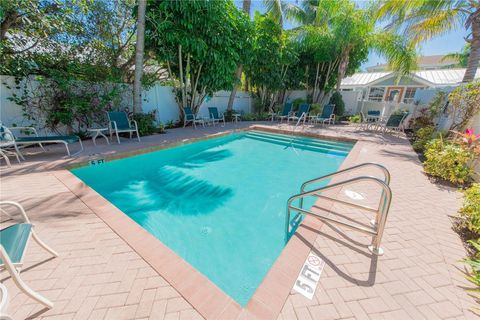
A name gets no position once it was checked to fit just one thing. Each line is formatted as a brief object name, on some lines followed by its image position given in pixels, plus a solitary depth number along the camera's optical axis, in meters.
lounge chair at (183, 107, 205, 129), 9.37
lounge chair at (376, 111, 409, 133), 8.23
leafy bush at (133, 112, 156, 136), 7.30
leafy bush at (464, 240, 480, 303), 1.63
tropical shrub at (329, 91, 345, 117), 13.22
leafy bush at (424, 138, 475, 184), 3.78
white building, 15.75
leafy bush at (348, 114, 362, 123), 12.31
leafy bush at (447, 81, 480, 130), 5.32
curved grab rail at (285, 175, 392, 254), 1.76
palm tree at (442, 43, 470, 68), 20.88
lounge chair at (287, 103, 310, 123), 11.21
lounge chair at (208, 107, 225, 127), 10.61
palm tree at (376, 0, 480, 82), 7.28
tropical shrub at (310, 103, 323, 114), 12.80
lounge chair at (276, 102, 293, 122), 12.36
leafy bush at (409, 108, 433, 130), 8.14
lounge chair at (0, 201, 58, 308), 1.25
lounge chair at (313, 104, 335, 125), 11.12
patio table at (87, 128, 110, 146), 5.79
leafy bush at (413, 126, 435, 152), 6.47
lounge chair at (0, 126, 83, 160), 4.28
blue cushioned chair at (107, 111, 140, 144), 6.22
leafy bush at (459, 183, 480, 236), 2.31
